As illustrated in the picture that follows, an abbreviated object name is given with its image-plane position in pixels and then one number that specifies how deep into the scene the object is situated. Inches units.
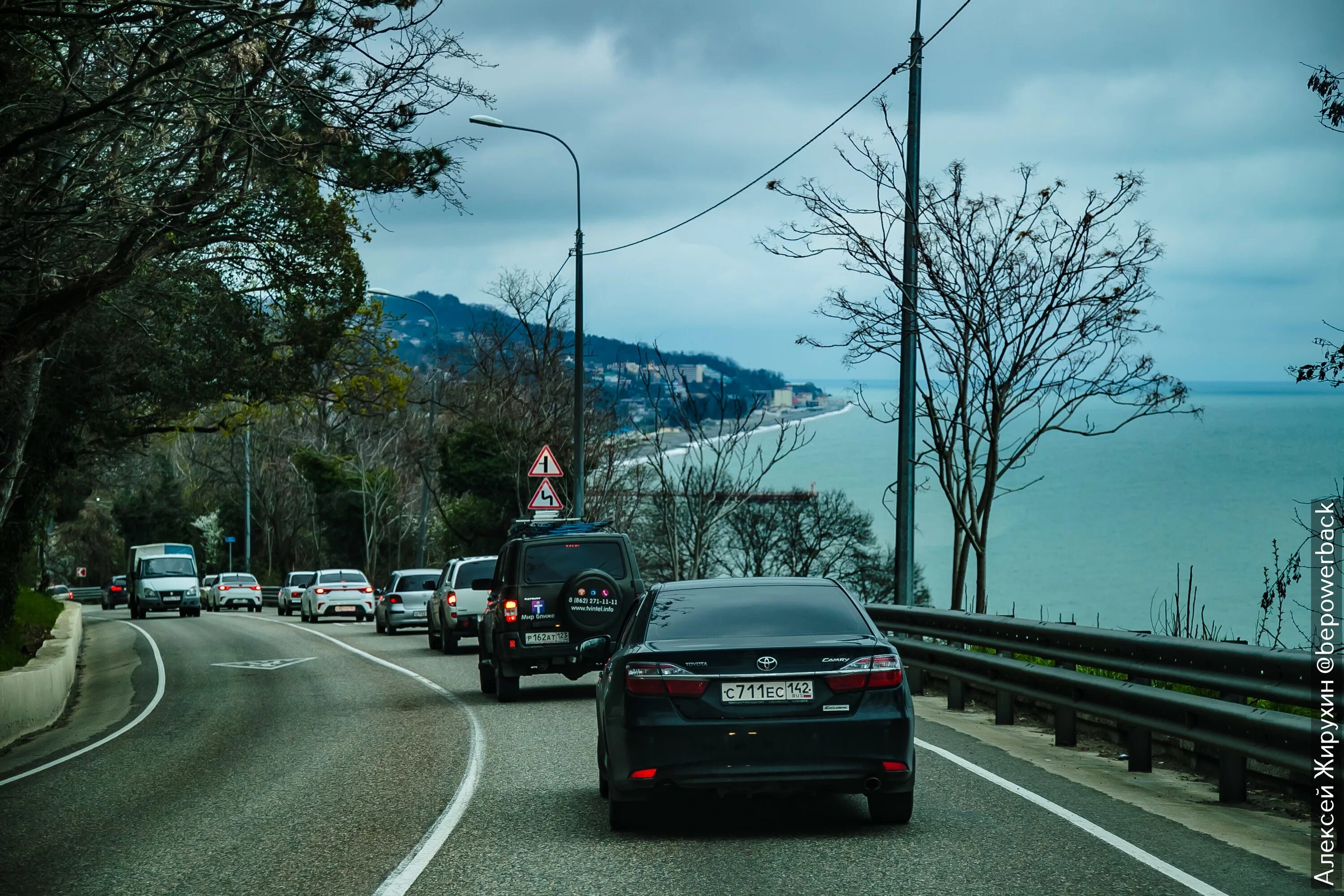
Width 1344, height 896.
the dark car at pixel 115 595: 3137.3
